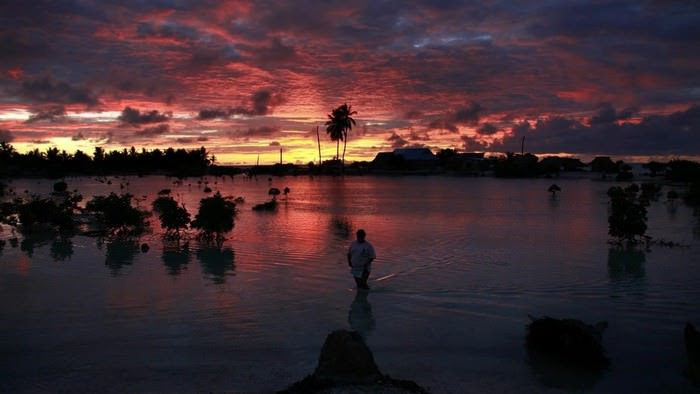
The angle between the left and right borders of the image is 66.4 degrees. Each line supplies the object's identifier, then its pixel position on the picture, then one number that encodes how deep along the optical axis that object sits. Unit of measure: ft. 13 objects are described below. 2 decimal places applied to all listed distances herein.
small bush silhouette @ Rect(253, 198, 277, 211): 119.83
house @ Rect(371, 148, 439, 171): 366.84
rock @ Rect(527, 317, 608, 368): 27.91
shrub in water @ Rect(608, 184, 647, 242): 65.16
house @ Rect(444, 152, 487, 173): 359.05
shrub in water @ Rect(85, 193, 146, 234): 74.59
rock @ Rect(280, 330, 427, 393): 21.66
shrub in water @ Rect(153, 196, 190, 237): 70.03
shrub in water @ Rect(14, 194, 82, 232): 78.02
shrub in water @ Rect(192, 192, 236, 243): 68.85
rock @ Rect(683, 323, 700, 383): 25.90
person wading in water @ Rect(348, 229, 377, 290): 41.37
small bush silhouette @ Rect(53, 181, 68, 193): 180.11
